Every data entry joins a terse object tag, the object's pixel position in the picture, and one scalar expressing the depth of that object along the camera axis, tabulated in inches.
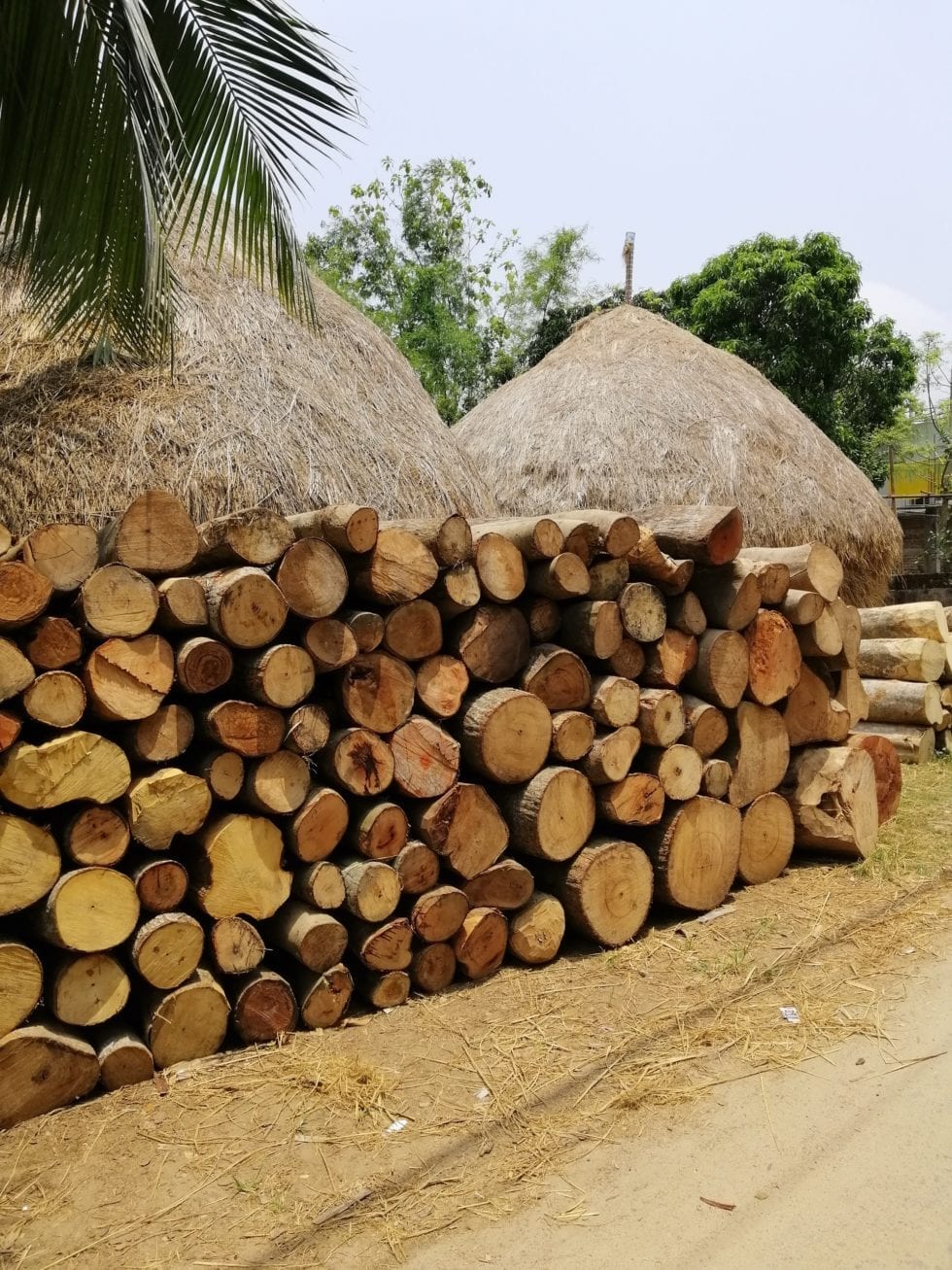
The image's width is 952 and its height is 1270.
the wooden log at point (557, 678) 160.7
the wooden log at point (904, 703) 292.8
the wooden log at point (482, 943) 152.8
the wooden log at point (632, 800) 165.8
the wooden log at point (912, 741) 294.8
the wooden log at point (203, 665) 128.0
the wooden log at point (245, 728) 130.5
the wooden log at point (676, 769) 171.8
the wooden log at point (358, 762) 140.3
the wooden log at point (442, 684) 151.2
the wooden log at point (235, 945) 131.8
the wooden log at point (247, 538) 132.0
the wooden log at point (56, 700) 117.9
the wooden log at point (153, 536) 126.9
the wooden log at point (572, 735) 160.4
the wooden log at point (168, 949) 124.5
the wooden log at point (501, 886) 155.0
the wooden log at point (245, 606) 128.7
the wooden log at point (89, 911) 118.0
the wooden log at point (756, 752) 186.7
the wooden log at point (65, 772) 116.9
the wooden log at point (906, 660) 295.4
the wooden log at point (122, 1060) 123.6
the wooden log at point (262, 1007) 134.6
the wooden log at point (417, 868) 145.6
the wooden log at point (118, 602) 121.3
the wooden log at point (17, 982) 116.6
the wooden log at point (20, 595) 115.6
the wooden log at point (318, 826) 137.6
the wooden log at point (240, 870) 131.5
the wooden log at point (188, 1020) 127.2
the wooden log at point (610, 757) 163.0
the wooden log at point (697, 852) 173.0
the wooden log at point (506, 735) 152.3
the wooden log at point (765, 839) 191.5
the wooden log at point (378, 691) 142.1
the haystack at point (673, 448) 340.5
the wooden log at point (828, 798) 199.9
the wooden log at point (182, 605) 126.8
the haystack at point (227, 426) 174.6
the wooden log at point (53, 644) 118.9
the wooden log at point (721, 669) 178.5
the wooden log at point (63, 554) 120.9
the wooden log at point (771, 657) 186.9
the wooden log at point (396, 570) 141.9
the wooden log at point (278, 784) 133.8
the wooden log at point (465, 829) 148.4
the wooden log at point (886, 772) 220.2
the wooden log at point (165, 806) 125.5
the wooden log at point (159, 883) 125.5
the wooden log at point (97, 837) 120.8
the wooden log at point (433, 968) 150.0
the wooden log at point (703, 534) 176.4
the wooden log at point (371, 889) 140.6
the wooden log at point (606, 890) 162.1
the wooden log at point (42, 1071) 116.4
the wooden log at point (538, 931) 158.7
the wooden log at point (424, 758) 146.7
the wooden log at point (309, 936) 137.3
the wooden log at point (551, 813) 156.5
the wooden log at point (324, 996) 139.6
